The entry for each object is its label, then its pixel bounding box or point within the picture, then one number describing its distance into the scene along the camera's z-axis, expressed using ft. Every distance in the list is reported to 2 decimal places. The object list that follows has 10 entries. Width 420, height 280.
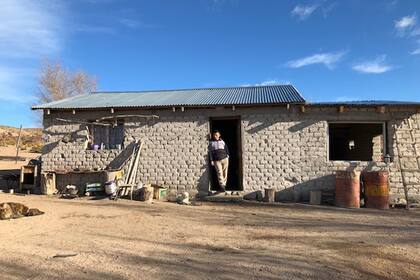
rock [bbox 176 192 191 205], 41.45
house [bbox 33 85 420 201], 43.01
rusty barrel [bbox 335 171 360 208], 39.93
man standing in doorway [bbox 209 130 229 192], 44.41
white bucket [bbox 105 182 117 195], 42.98
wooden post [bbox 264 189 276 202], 42.68
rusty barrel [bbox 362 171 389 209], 39.60
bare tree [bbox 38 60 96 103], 103.09
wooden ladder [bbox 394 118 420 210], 41.73
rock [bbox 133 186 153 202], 42.06
